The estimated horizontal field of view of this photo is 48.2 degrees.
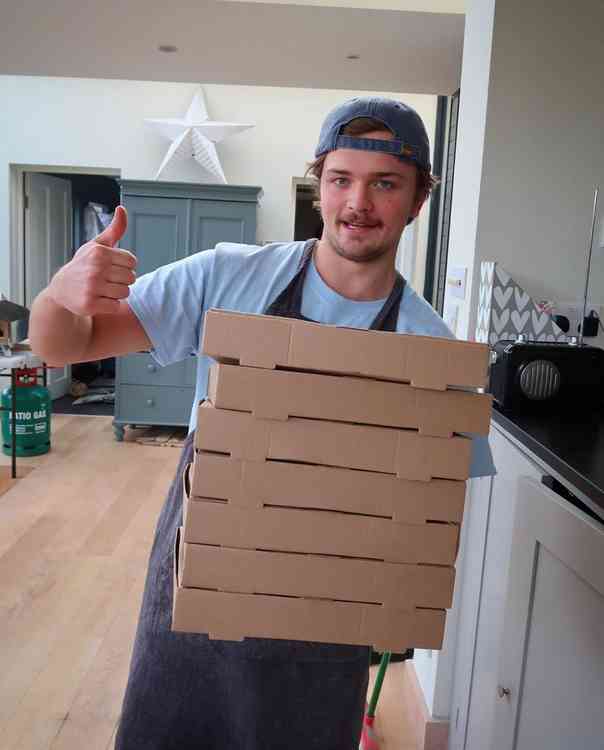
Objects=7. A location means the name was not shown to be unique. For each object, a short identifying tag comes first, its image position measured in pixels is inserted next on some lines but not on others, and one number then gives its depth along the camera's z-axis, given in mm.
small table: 3980
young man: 1036
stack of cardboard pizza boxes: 857
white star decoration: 4953
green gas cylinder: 4285
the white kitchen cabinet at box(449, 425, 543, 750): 1496
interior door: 5566
